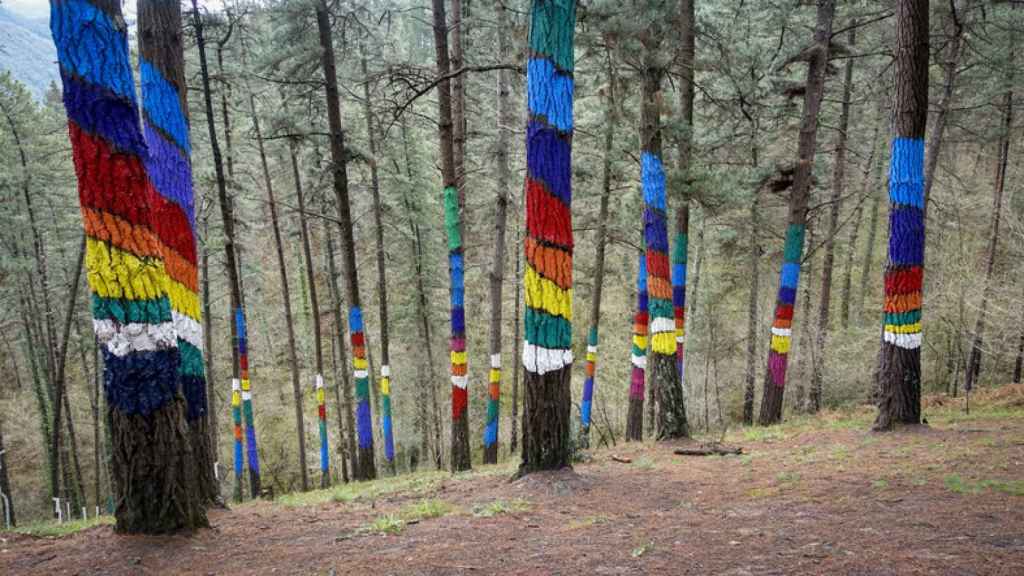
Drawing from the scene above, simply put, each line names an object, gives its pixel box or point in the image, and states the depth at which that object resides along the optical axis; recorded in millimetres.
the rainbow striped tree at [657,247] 8211
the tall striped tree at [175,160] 5266
